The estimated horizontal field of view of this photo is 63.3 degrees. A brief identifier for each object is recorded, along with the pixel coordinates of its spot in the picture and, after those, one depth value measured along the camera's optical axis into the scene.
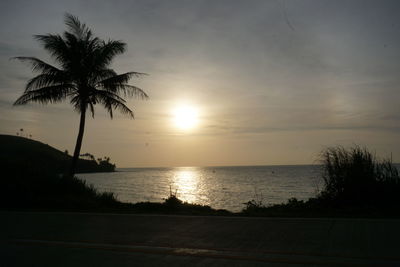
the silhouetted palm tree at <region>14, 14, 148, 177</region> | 16.27
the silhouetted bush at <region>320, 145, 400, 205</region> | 9.81
